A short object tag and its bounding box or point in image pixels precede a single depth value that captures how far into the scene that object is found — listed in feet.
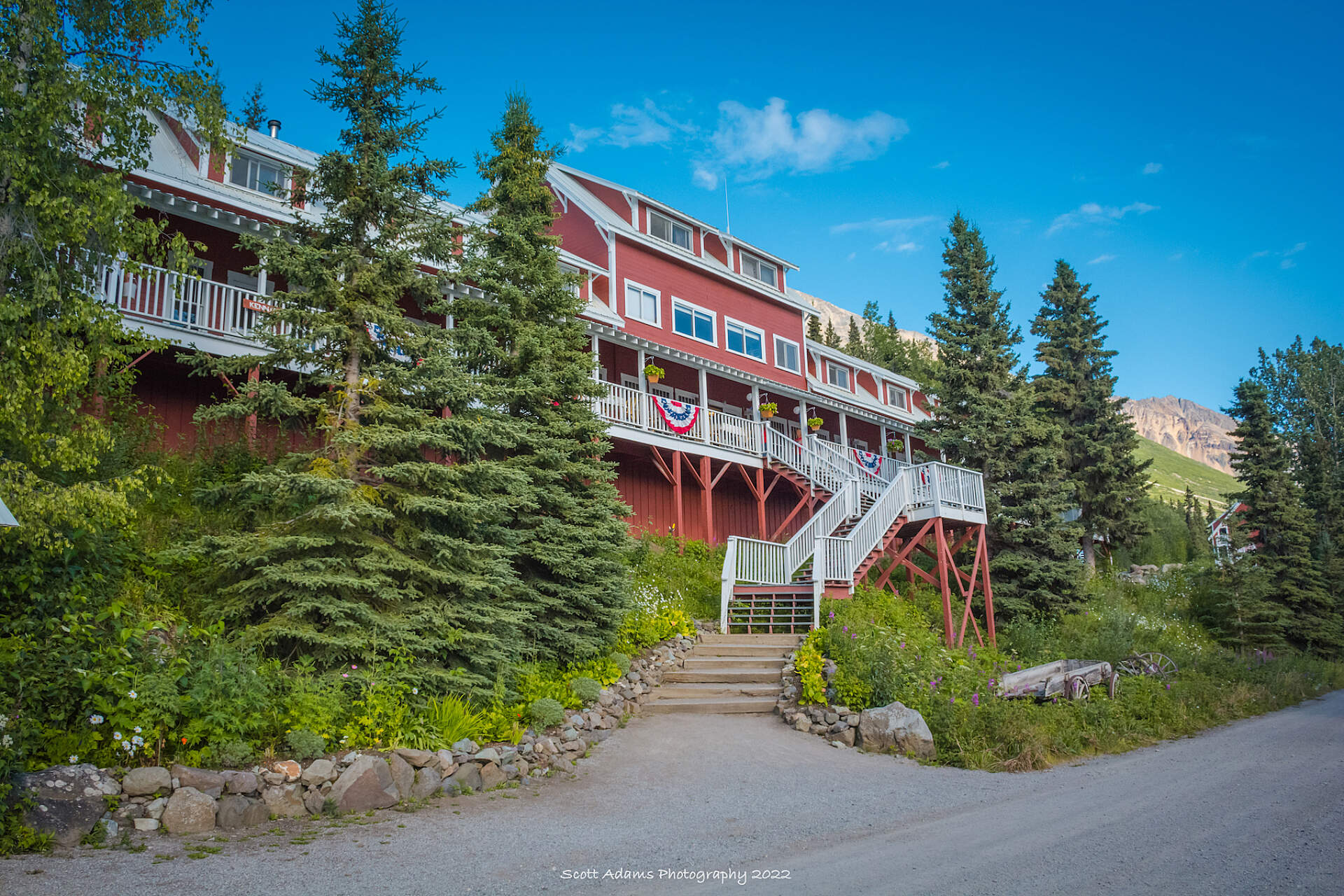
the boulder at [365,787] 24.40
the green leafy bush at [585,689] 36.47
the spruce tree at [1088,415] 88.74
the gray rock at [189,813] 21.50
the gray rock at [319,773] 24.23
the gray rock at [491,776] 28.45
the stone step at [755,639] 49.06
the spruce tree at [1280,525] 83.76
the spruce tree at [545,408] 38.99
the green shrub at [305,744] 24.62
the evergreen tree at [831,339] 206.90
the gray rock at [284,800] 23.13
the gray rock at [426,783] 26.30
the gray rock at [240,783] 22.81
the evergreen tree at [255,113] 72.84
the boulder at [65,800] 20.04
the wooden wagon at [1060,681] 41.52
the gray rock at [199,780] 22.36
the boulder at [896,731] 36.11
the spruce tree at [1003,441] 67.10
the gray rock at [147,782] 21.62
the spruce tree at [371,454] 28.78
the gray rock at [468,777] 27.53
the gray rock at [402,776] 25.88
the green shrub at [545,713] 32.63
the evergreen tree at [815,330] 194.89
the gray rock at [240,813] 22.22
